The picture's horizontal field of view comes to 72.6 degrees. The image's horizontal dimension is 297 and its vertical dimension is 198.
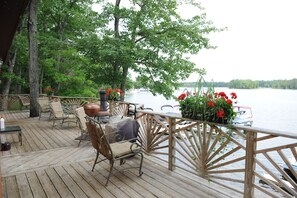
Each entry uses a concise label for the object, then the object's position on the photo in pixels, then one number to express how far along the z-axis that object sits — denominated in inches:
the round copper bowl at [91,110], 227.6
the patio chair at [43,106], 311.4
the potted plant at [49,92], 403.0
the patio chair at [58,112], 249.9
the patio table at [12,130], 171.6
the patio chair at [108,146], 109.7
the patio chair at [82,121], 187.9
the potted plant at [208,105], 97.8
